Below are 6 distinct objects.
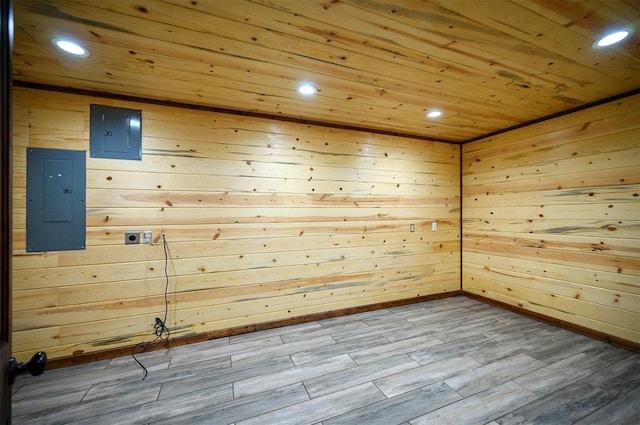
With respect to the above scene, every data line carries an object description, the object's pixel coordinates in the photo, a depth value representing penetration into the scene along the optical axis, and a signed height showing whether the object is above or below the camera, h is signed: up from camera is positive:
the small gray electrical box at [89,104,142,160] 2.39 +0.75
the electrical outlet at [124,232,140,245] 2.47 -0.25
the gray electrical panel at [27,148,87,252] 2.22 +0.11
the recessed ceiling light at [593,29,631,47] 1.63 +1.14
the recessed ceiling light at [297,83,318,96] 2.30 +1.13
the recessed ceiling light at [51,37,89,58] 1.70 +1.12
